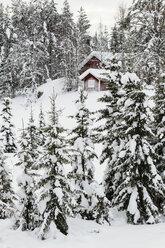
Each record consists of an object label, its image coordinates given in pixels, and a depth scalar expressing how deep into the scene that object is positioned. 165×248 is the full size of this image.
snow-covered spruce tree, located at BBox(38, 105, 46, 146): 28.45
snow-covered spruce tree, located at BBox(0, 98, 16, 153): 27.81
